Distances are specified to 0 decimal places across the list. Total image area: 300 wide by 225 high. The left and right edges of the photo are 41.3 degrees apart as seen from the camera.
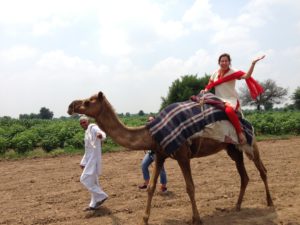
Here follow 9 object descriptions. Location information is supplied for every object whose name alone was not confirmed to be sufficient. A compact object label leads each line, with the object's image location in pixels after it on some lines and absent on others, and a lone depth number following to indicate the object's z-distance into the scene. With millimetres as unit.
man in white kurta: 7773
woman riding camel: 7027
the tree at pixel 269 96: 81625
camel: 6266
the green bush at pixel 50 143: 19281
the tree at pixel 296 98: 67919
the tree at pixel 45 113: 94650
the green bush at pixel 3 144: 18156
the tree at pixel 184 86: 50688
